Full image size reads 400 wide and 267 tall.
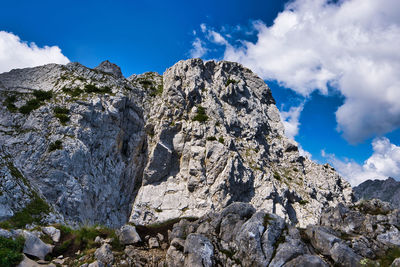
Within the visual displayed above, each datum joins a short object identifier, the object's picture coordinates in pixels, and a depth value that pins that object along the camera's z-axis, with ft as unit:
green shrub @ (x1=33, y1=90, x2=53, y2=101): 140.58
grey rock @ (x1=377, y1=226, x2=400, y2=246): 41.16
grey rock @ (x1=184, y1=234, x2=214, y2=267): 42.12
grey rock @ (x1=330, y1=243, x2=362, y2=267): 37.35
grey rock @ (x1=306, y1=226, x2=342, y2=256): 40.86
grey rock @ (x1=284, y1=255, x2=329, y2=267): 34.63
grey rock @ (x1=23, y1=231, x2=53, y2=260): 40.08
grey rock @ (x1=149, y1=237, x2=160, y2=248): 50.28
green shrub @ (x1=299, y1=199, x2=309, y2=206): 168.86
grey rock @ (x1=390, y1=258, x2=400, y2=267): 34.34
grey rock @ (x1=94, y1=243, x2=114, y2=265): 41.69
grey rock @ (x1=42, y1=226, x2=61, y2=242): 47.53
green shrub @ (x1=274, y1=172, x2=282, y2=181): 172.50
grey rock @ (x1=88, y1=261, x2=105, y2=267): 39.64
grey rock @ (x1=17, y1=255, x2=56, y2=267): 36.24
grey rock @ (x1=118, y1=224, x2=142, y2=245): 49.69
